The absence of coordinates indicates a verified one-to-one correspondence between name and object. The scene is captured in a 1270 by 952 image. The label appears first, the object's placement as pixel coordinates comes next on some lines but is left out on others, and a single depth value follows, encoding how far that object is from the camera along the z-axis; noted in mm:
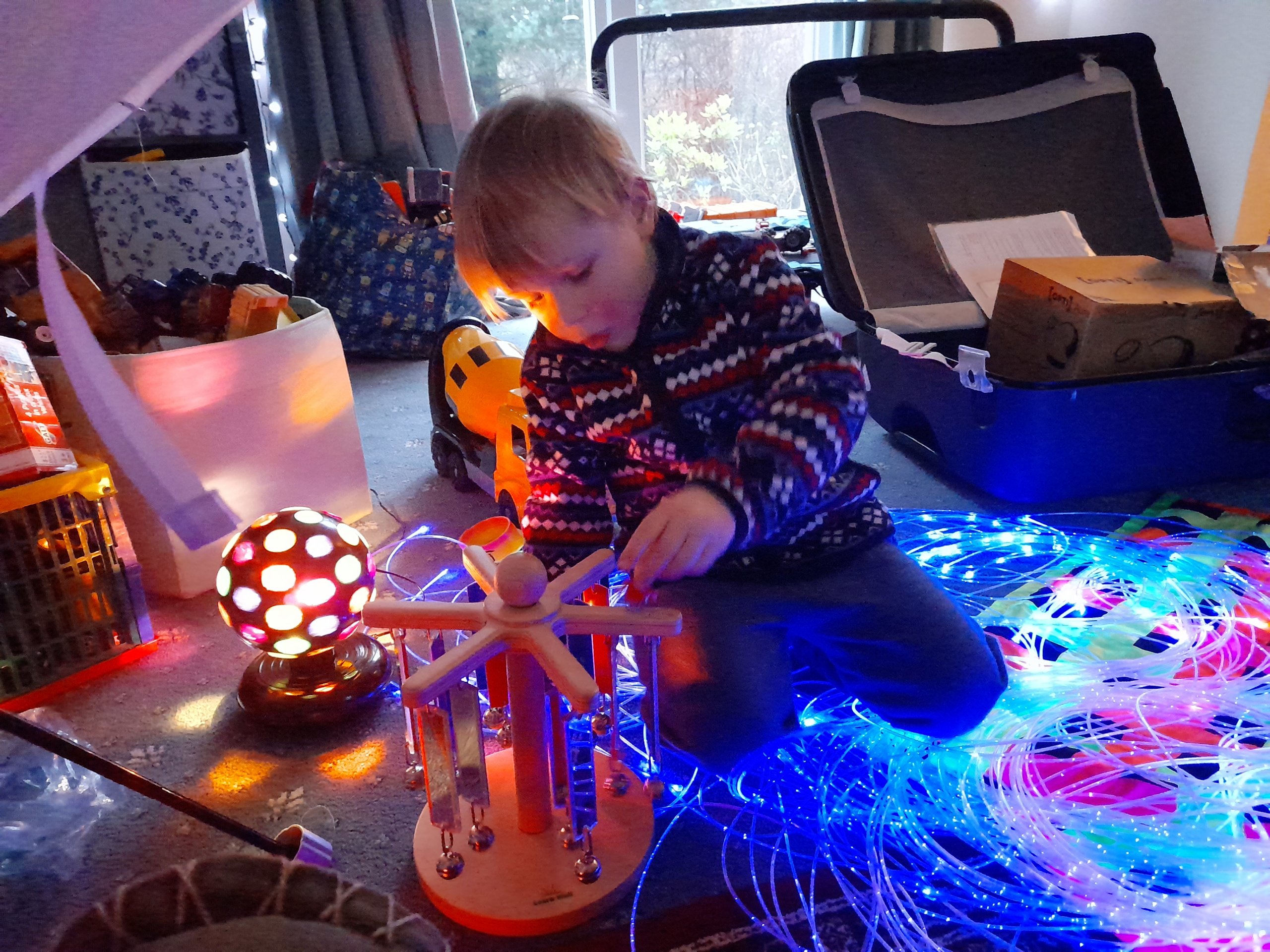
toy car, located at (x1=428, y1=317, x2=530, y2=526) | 1114
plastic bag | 703
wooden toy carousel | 593
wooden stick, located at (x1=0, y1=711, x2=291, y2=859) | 543
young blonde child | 643
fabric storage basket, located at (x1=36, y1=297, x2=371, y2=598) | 1011
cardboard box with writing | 1109
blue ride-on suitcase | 1182
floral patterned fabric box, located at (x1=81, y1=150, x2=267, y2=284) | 1871
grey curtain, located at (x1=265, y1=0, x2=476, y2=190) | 2197
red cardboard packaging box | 841
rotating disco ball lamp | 819
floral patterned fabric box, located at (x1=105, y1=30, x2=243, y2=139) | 1933
